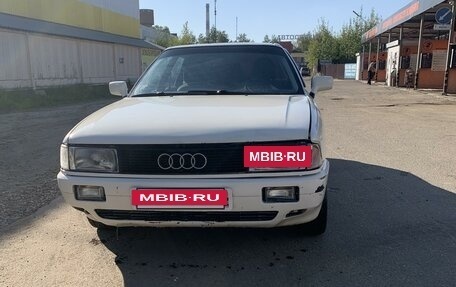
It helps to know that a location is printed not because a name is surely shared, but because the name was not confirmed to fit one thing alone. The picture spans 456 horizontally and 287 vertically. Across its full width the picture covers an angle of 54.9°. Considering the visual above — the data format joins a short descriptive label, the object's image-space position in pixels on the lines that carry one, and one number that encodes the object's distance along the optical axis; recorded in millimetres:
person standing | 34528
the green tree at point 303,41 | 93475
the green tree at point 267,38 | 113500
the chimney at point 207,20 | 82575
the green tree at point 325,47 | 58094
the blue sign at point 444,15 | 19281
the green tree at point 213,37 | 71569
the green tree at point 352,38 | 56750
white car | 2879
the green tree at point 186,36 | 62256
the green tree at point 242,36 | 94519
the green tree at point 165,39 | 59219
